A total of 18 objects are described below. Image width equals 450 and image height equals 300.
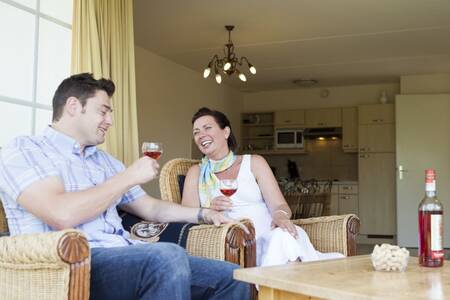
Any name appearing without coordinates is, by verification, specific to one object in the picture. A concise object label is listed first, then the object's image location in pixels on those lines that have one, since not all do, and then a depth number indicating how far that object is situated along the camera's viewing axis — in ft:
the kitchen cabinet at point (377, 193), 25.91
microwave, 28.25
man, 5.06
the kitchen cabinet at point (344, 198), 26.68
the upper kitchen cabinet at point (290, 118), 28.25
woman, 7.88
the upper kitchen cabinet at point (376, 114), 25.96
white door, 23.76
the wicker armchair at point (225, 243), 6.74
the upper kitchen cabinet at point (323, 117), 27.43
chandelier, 16.67
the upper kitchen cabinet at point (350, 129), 27.04
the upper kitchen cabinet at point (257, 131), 29.35
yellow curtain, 9.60
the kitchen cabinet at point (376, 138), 25.94
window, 9.07
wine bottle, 5.37
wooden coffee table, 4.23
